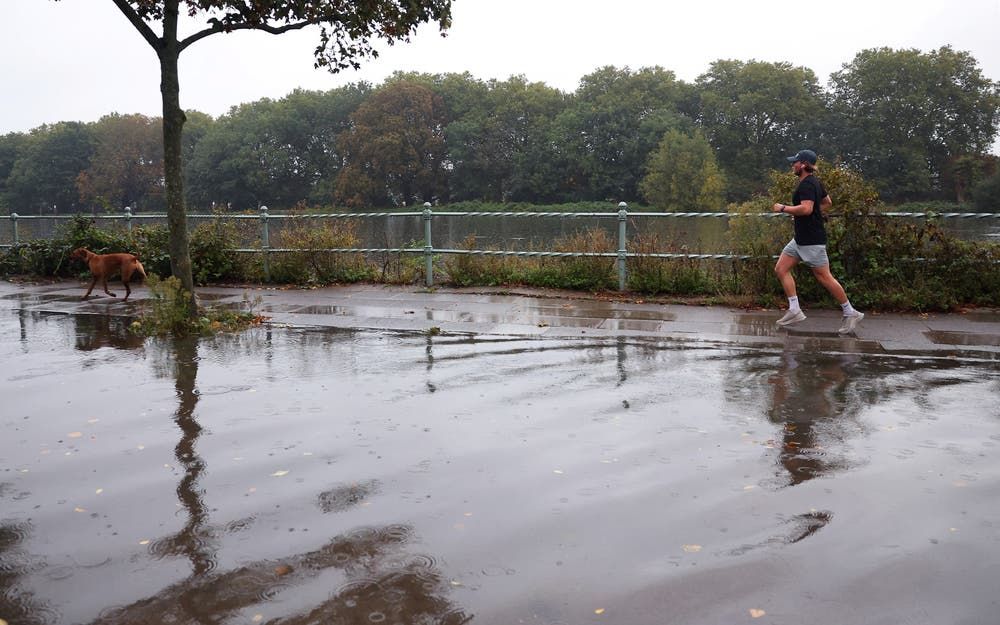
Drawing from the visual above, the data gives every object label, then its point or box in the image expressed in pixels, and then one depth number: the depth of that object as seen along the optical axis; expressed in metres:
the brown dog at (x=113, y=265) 13.95
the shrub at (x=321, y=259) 15.62
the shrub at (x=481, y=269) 14.75
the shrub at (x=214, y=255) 16.11
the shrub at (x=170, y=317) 10.23
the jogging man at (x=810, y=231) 10.31
